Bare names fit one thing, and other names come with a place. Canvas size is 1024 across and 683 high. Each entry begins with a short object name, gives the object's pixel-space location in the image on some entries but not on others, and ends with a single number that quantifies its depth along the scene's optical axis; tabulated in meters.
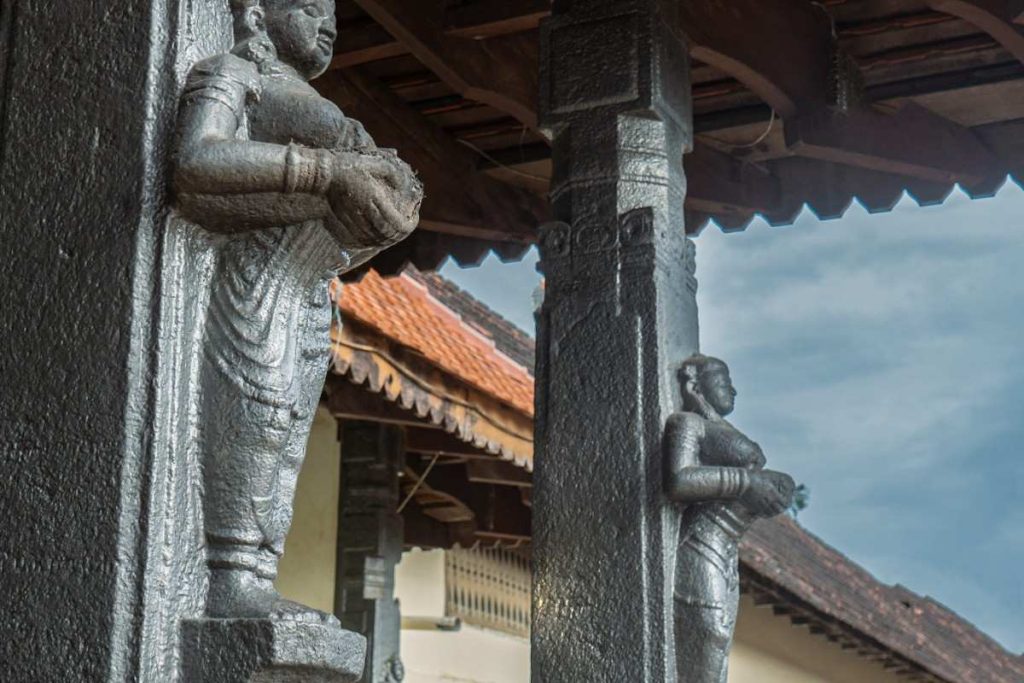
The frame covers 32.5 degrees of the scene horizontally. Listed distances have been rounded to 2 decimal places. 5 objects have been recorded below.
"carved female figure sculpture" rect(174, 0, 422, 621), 2.79
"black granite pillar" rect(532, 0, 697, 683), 4.91
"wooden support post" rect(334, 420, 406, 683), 8.88
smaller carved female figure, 4.86
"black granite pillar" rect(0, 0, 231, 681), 2.67
